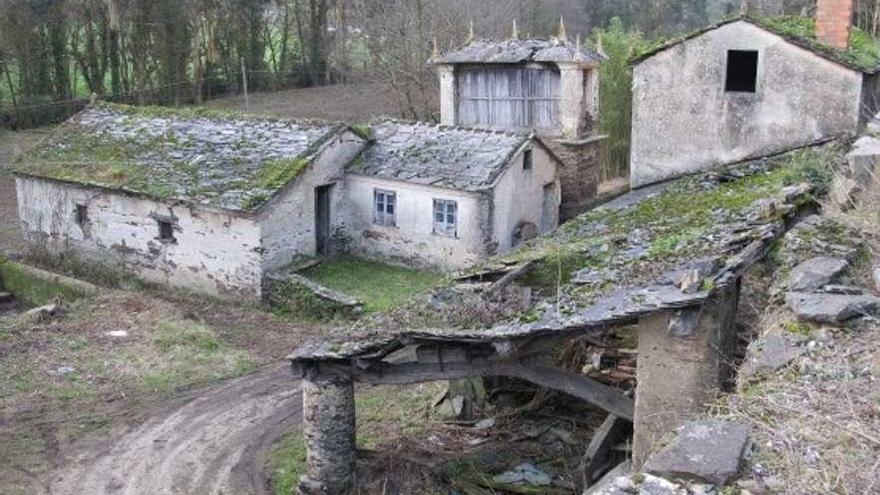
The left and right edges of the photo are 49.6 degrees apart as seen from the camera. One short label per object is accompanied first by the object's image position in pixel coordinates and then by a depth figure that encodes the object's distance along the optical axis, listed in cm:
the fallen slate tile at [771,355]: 726
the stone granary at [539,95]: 2666
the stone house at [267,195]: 2184
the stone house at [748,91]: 1750
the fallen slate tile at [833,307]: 761
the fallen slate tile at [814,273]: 848
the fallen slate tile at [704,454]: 561
